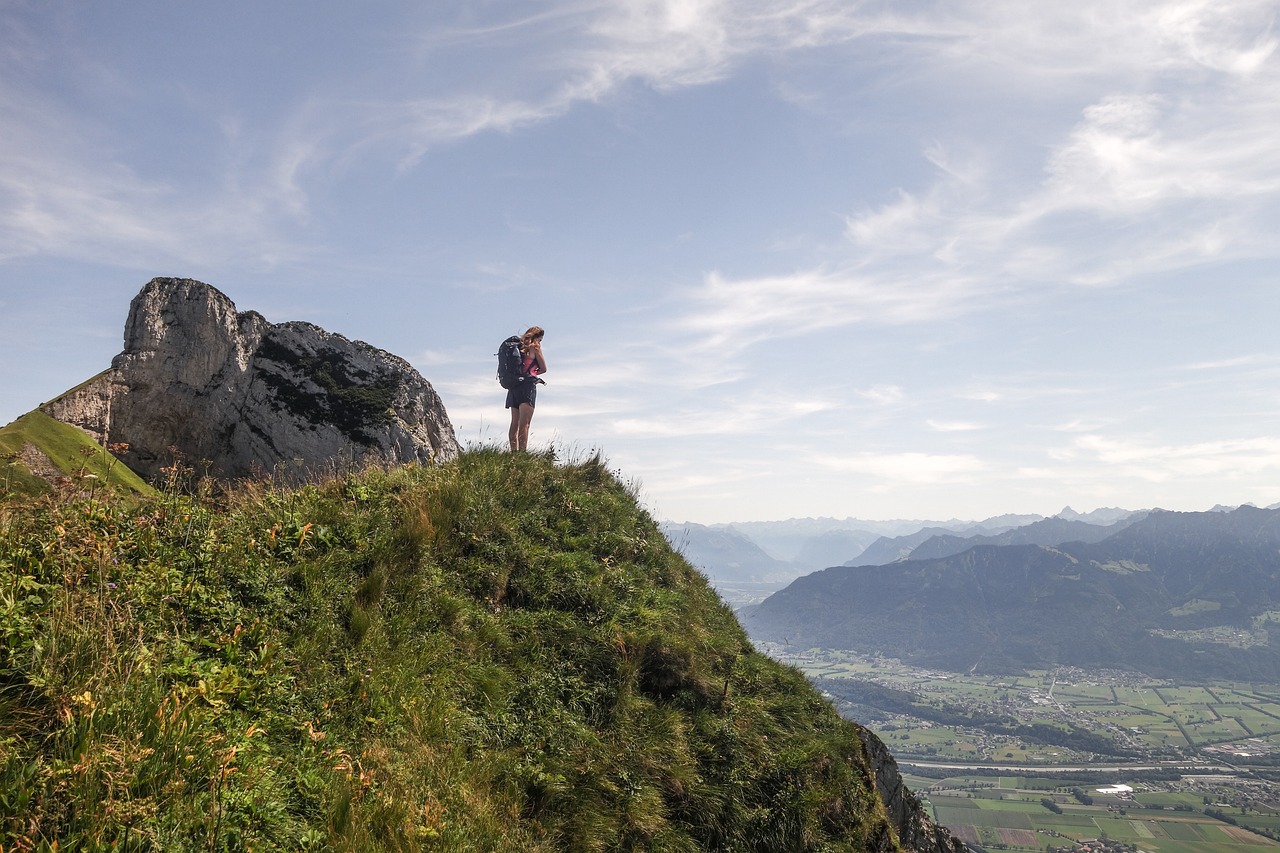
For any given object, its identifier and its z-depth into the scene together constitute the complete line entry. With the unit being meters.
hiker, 16.27
